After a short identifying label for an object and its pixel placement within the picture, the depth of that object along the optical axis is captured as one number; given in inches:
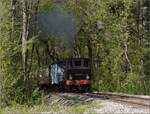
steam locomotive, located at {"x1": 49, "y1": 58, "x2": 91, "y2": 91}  1304.1
